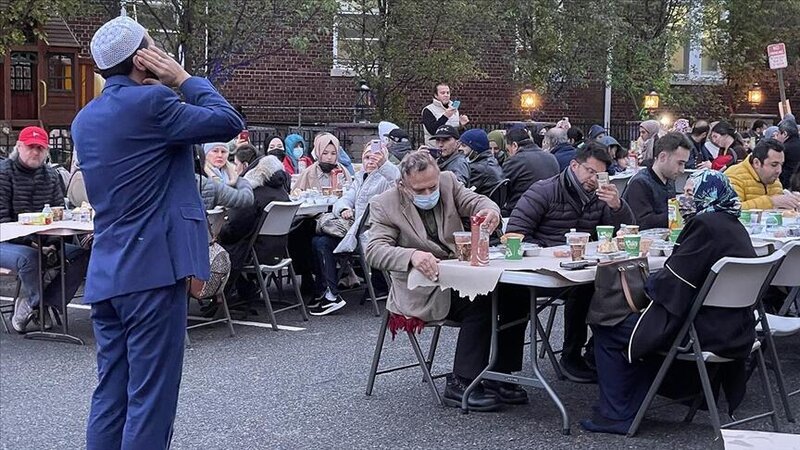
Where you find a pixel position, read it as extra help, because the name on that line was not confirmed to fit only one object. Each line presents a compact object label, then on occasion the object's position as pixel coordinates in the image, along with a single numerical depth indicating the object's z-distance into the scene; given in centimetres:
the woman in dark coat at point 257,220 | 895
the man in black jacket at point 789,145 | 1252
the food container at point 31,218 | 872
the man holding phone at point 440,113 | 1359
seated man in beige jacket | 640
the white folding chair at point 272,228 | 899
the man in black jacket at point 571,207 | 708
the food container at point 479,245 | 613
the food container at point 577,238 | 625
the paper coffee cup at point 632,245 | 634
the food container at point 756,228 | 767
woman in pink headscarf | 1134
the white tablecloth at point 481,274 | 591
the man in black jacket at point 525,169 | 987
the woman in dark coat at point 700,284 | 558
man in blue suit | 427
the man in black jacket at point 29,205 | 894
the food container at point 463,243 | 619
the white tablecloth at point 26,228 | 839
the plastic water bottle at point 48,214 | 873
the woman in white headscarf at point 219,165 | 912
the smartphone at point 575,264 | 602
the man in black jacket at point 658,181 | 784
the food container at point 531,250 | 662
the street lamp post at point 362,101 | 1997
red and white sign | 1831
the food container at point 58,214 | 886
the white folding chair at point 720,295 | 544
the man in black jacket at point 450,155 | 976
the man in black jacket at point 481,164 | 1001
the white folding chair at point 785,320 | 631
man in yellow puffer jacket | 879
